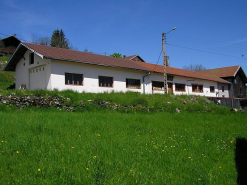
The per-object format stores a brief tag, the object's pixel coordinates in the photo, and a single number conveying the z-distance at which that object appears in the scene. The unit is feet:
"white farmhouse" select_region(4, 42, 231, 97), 58.34
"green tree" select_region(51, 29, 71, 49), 197.16
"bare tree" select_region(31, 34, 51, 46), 217.77
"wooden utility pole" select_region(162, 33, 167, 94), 73.42
